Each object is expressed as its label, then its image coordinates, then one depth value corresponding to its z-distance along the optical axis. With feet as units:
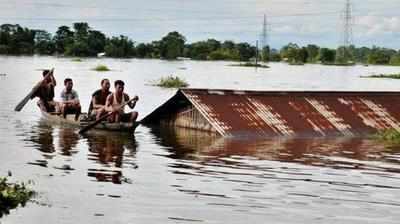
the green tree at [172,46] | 565.12
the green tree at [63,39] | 531.91
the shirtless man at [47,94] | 92.53
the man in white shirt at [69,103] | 87.45
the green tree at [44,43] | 546.26
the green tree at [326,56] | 578.25
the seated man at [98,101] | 81.20
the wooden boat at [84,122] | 79.10
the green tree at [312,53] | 593.42
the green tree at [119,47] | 553.23
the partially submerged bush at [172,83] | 197.26
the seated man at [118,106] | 79.56
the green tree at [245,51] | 563.07
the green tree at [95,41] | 532.32
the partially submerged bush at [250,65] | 439.84
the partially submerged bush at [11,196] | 41.83
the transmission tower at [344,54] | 555.28
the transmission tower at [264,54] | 558.23
